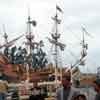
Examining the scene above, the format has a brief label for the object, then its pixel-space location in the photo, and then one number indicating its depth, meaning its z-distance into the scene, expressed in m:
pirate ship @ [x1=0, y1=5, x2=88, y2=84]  21.95
